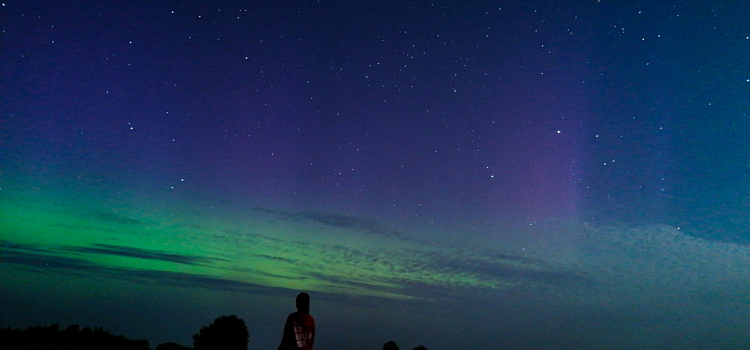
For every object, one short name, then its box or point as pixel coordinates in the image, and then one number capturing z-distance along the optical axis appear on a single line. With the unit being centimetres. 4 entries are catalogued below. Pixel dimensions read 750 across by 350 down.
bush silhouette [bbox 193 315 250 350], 1670
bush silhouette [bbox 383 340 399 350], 1602
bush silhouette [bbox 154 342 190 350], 1545
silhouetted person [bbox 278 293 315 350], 634
